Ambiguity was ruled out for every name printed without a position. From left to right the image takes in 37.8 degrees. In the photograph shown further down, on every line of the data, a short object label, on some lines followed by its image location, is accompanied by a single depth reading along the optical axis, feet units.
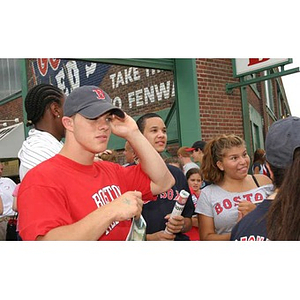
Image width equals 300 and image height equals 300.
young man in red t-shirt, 5.07
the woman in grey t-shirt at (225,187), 9.84
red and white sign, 22.81
